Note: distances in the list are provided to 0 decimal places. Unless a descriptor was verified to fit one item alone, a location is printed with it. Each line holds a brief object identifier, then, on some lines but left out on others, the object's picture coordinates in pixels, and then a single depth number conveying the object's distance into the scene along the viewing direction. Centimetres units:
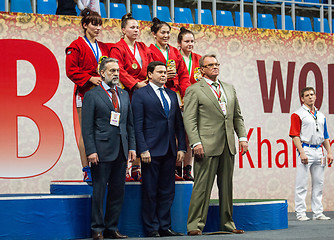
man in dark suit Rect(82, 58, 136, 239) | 951
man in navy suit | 1010
